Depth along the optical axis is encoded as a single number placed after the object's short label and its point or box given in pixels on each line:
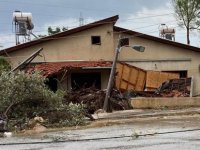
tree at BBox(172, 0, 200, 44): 45.00
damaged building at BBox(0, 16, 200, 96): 29.55
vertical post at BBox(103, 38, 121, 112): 23.56
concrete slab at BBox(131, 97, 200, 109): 24.86
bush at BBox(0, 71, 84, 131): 18.81
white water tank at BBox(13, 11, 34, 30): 35.96
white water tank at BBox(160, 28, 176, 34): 39.75
